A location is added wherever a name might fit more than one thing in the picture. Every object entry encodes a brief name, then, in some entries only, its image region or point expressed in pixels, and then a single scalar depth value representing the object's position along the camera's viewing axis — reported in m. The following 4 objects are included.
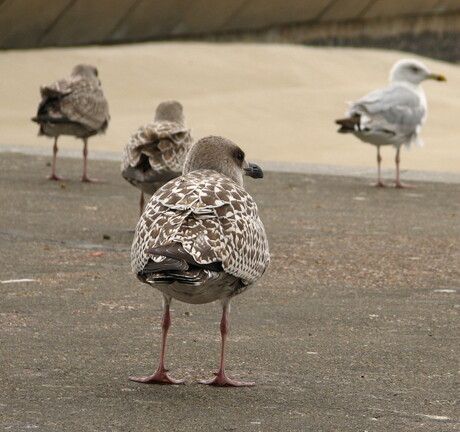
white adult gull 28.86
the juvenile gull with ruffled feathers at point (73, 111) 26.91
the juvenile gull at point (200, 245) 9.98
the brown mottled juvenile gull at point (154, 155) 19.25
